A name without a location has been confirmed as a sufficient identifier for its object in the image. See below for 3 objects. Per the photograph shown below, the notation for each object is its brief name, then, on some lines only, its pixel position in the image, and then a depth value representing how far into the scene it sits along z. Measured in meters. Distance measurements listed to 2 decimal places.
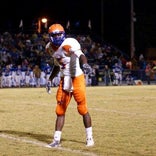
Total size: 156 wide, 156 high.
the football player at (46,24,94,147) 9.20
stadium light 43.18
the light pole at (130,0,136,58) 41.16
